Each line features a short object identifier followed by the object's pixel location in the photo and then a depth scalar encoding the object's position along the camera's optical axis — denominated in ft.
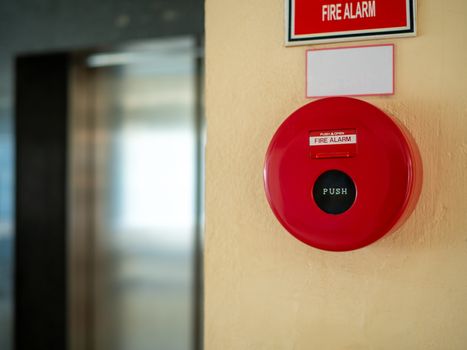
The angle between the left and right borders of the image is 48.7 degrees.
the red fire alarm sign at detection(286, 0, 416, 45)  3.64
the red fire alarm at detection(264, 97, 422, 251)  3.24
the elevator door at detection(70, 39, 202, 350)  8.79
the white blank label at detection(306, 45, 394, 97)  3.68
